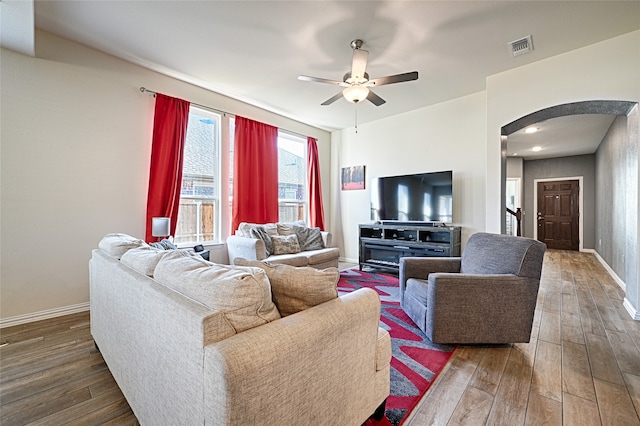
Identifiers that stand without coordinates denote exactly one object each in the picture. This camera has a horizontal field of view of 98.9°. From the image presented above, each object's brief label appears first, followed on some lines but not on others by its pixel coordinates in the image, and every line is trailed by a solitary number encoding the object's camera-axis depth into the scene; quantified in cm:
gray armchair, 210
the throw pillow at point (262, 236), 388
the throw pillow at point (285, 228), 434
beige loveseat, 364
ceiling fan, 260
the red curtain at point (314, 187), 552
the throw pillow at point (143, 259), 140
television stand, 405
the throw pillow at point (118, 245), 179
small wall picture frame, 554
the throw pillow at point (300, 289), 118
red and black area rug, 155
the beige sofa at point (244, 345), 83
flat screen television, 418
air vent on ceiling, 279
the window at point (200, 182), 385
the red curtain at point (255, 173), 430
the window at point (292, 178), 516
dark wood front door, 710
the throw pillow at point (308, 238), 437
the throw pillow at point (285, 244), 398
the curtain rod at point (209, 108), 336
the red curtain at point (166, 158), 338
